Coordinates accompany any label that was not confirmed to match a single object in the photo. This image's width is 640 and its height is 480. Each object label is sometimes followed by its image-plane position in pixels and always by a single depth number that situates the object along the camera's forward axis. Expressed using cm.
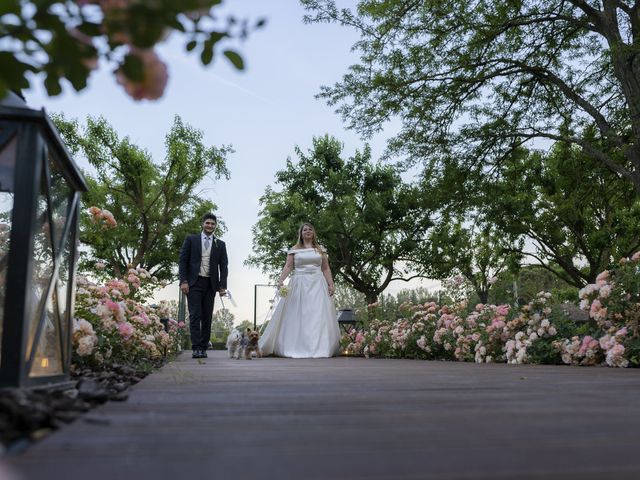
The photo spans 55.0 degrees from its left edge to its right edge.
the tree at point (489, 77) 1301
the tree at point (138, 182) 3147
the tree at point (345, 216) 3106
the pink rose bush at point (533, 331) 671
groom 956
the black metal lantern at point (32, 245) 243
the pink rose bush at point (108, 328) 472
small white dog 1005
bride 1158
